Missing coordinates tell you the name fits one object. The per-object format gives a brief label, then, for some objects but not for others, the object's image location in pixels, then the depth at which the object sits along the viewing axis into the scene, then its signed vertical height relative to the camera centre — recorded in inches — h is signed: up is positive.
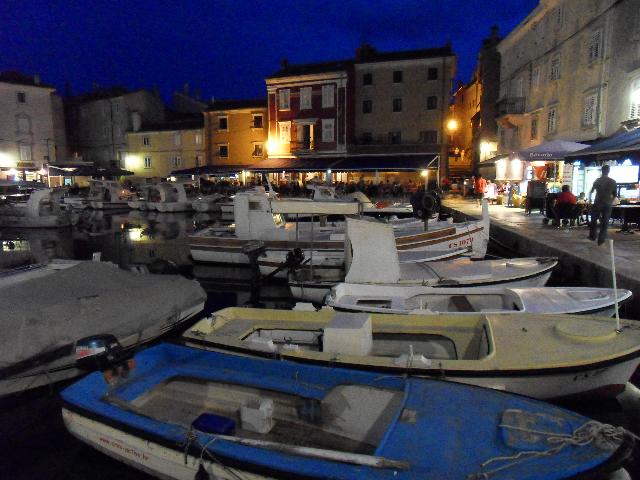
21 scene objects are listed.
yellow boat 213.5 -85.5
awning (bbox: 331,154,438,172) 1409.9 +58.5
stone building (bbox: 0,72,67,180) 1974.7 +238.0
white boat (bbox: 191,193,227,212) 1406.5 -70.2
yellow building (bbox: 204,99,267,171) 1847.9 +197.0
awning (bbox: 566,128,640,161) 551.8 +42.1
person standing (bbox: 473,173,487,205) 1261.1 -21.5
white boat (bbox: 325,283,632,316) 295.6 -83.0
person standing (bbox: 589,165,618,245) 506.6 -18.9
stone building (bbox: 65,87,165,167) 2124.8 +294.2
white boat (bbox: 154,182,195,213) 1427.2 -57.4
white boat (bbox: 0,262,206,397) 249.0 -80.6
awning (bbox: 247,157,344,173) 1540.4 +57.2
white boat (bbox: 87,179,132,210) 1530.5 -47.2
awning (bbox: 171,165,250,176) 1817.2 +44.3
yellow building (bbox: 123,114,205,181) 1995.6 +144.8
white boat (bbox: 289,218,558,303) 376.2 -77.7
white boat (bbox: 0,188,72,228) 1150.3 -81.7
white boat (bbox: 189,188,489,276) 559.2 -73.7
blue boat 140.9 -87.4
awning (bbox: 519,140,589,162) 753.0 +49.5
